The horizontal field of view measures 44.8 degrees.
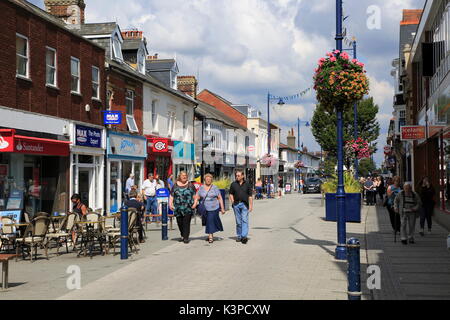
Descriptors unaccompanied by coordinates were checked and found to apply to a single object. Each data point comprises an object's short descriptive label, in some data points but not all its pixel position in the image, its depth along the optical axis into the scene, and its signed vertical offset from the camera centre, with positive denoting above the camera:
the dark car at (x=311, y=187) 54.44 -0.44
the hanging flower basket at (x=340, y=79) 11.03 +2.10
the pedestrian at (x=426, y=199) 15.82 -0.49
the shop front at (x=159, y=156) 28.00 +1.47
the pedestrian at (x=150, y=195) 20.98 -0.47
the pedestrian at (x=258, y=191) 40.09 -0.66
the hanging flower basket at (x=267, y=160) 45.00 +1.87
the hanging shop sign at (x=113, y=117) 22.20 +2.69
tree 49.66 +5.24
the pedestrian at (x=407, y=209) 13.38 -0.65
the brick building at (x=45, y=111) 15.77 +2.44
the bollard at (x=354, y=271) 6.08 -0.99
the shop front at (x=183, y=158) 31.84 +1.55
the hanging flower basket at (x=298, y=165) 59.80 +1.93
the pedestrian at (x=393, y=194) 15.11 -0.33
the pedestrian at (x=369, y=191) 29.80 -0.50
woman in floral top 13.83 -0.51
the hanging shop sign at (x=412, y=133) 21.50 +1.96
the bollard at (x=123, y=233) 11.30 -1.04
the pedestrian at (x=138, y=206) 13.75 -0.60
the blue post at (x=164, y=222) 14.76 -1.07
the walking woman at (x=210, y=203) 13.75 -0.51
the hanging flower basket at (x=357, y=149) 30.58 +1.89
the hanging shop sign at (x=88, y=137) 19.97 +1.77
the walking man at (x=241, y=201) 13.76 -0.46
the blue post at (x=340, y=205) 10.95 -0.45
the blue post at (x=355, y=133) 29.34 +2.75
